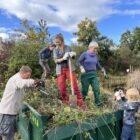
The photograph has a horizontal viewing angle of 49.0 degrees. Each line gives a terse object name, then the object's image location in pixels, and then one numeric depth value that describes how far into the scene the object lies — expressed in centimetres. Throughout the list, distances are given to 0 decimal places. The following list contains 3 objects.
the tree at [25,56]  643
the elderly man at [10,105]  255
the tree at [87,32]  1468
